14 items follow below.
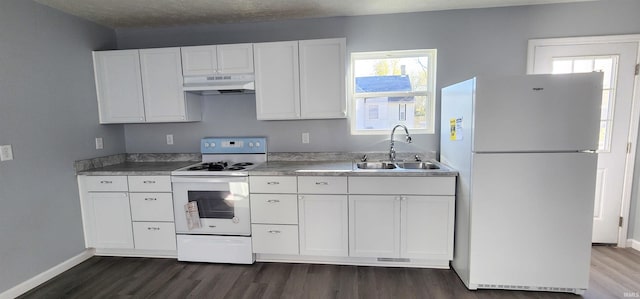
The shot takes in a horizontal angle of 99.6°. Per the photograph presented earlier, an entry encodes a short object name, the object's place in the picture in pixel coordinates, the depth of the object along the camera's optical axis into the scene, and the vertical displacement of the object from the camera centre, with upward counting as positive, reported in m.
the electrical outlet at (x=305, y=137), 3.01 -0.08
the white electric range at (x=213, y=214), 2.49 -0.77
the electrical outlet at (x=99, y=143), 2.88 -0.10
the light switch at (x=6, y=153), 2.06 -0.13
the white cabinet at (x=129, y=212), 2.60 -0.76
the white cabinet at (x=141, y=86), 2.75 +0.48
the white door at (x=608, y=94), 2.57 +0.29
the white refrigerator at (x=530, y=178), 1.88 -0.38
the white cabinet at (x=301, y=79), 2.60 +0.50
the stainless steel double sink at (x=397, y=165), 2.71 -0.37
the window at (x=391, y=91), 2.87 +0.40
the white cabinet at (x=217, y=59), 2.66 +0.72
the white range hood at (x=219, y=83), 2.64 +0.48
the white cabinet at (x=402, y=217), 2.30 -0.77
